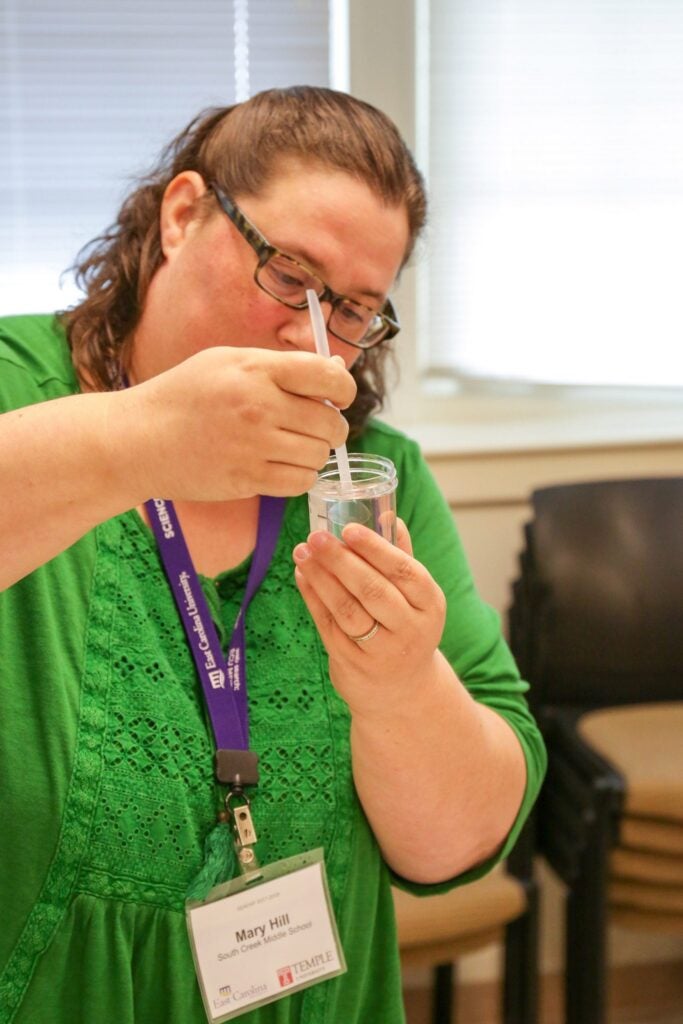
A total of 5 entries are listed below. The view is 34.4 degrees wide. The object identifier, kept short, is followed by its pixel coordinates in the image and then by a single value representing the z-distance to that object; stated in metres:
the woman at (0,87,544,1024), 0.94
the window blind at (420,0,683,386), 2.55
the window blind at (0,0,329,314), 2.35
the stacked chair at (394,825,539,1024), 1.98
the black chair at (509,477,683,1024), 2.14
